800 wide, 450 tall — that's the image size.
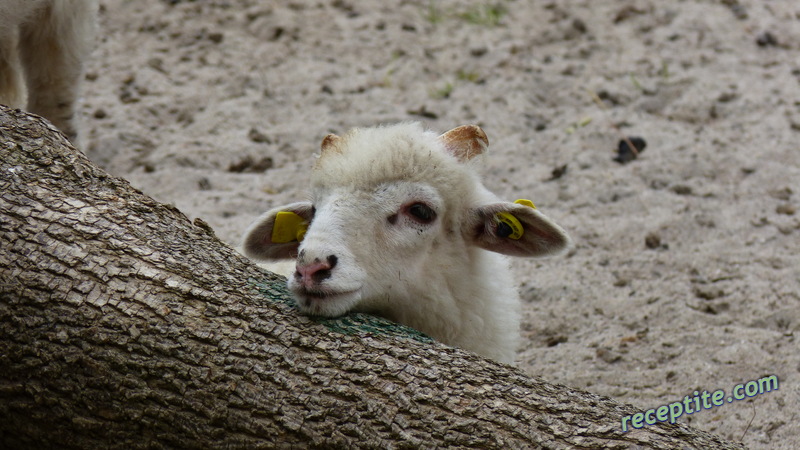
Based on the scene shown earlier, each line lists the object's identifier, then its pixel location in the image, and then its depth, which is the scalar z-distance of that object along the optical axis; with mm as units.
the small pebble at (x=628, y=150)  12711
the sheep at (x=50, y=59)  10594
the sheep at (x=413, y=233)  6891
